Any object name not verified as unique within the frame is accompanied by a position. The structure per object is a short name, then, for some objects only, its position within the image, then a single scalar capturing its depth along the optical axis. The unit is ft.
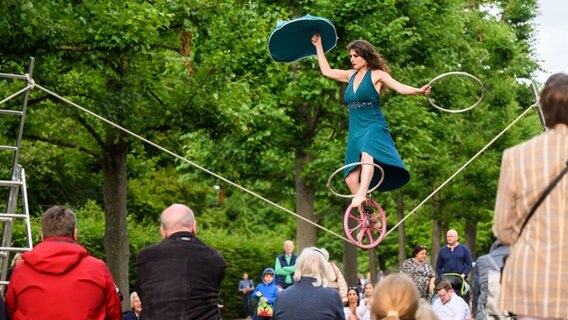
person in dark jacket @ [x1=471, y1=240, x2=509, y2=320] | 32.55
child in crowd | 63.98
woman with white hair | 30.89
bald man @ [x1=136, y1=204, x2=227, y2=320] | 27.53
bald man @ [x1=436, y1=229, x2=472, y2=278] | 60.39
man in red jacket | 26.91
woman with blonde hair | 20.45
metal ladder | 39.52
